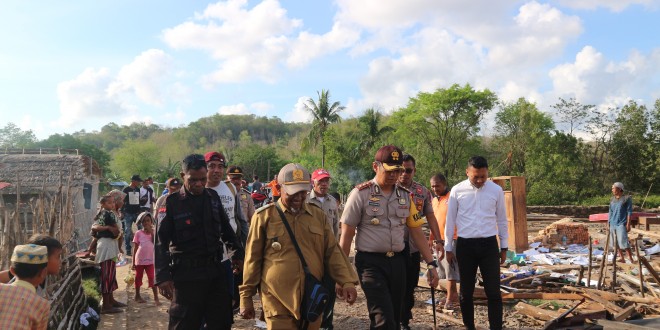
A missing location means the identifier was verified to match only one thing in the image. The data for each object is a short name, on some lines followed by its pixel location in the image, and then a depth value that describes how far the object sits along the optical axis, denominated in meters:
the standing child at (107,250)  7.18
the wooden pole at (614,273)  7.30
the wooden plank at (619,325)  4.45
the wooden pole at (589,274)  7.74
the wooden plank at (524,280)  7.96
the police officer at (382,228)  4.41
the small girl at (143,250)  7.82
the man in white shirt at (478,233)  5.27
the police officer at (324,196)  6.43
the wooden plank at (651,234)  7.98
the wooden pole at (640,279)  6.68
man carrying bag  3.54
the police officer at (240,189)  6.54
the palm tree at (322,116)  43.94
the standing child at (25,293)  2.91
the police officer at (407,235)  5.47
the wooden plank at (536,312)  6.05
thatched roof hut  5.29
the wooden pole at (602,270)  7.36
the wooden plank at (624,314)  5.56
